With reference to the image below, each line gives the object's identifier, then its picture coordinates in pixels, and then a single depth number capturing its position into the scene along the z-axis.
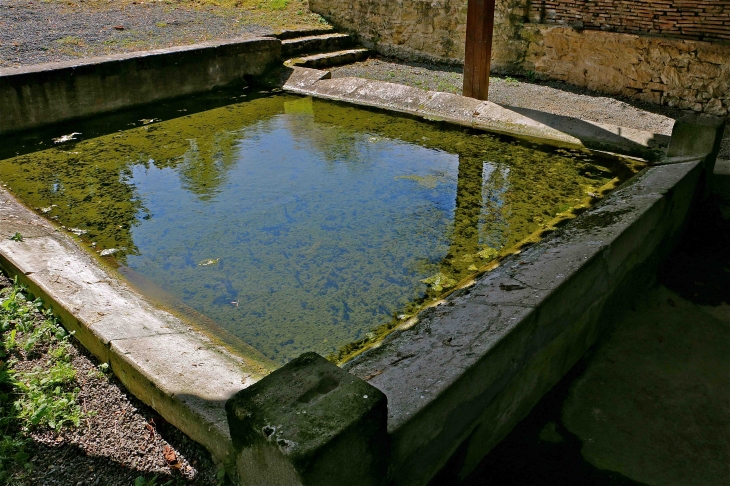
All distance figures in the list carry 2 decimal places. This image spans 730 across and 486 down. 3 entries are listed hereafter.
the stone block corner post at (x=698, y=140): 4.11
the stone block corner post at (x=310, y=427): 1.44
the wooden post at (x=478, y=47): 6.19
